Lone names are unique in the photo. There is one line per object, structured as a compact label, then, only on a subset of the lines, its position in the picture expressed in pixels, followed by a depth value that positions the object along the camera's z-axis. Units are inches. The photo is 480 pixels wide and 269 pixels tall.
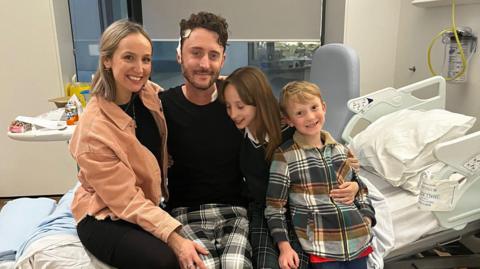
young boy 49.9
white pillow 66.3
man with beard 53.2
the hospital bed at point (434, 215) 56.4
